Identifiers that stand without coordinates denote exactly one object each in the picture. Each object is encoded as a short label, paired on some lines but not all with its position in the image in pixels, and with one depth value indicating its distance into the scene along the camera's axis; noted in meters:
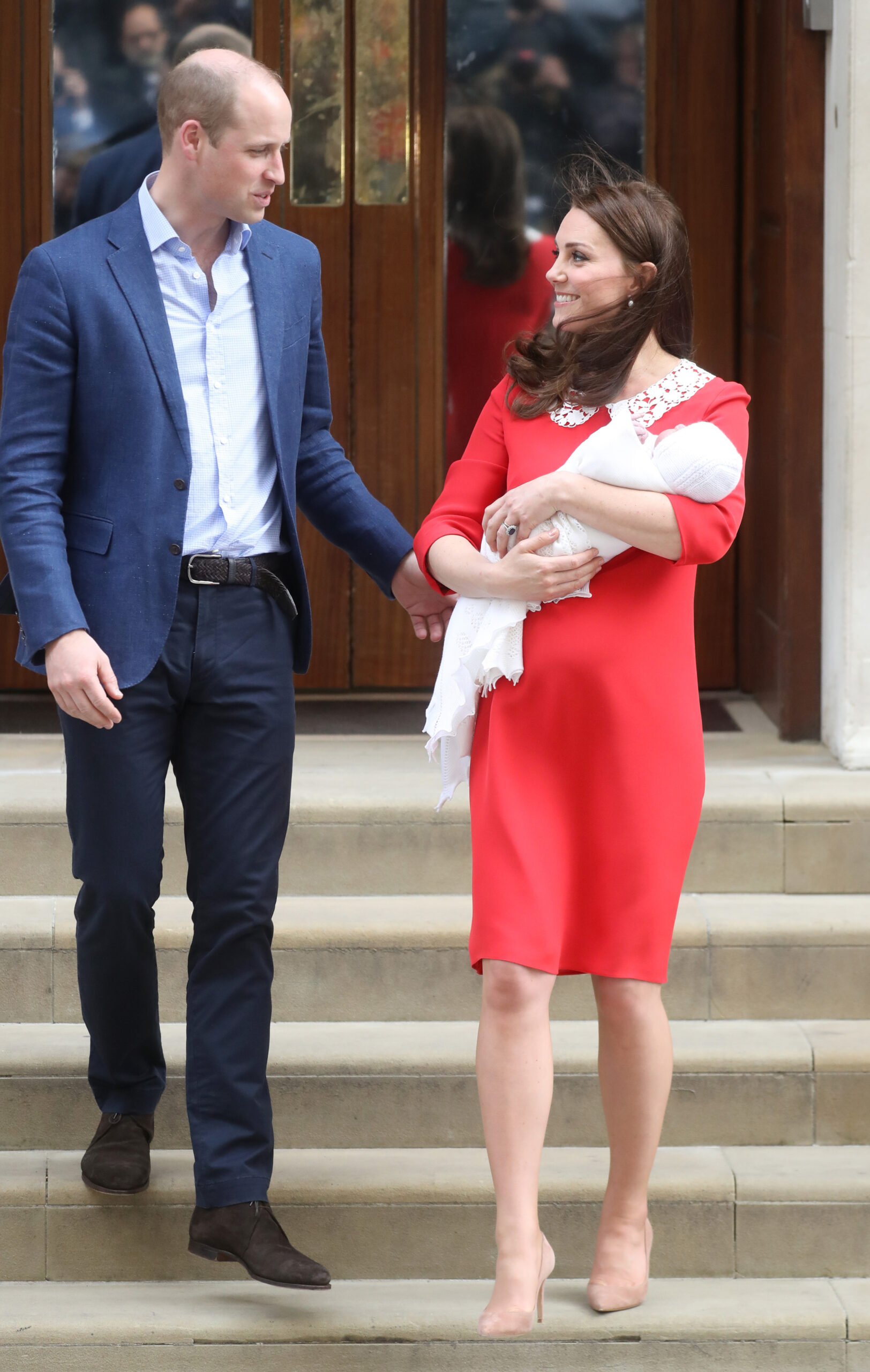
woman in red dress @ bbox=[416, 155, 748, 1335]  5.47
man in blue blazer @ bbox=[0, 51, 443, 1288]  5.60
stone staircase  6.11
